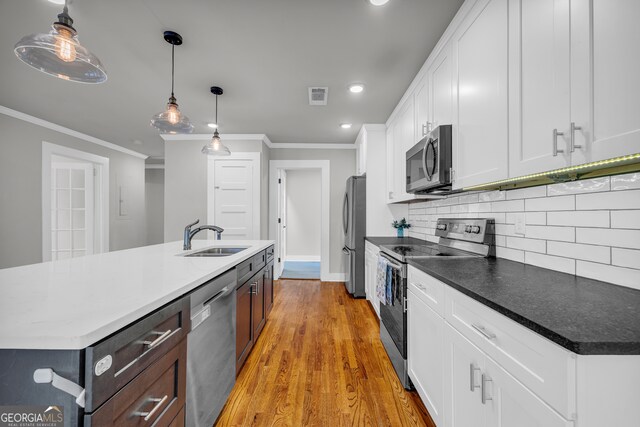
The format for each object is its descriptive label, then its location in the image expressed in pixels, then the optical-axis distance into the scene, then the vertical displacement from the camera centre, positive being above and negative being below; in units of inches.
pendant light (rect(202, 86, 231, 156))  114.5 +27.9
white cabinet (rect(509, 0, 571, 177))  39.5 +20.4
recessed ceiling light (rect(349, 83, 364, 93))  107.7 +49.9
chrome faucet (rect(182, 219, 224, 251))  88.5 -7.6
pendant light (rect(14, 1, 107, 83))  48.1 +29.4
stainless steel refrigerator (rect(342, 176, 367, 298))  153.0 -8.5
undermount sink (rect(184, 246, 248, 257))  96.0 -13.6
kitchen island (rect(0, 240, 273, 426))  25.8 -13.3
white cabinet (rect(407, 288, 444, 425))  54.0 -30.8
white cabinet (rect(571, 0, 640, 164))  30.9 +16.6
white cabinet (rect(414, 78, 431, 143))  89.8 +35.7
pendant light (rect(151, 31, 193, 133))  80.7 +29.1
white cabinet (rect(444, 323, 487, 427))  40.8 -27.4
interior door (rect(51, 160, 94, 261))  178.9 +2.8
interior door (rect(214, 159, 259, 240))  178.2 +8.1
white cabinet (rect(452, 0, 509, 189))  53.0 +25.5
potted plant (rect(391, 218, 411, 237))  143.7 -6.0
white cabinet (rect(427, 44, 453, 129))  74.3 +35.8
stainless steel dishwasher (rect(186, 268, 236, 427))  47.7 -27.2
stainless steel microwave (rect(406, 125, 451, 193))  74.1 +14.7
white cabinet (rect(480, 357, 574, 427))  28.3 -22.3
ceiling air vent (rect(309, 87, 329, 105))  112.3 +50.0
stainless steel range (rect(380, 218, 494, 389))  72.7 -11.5
